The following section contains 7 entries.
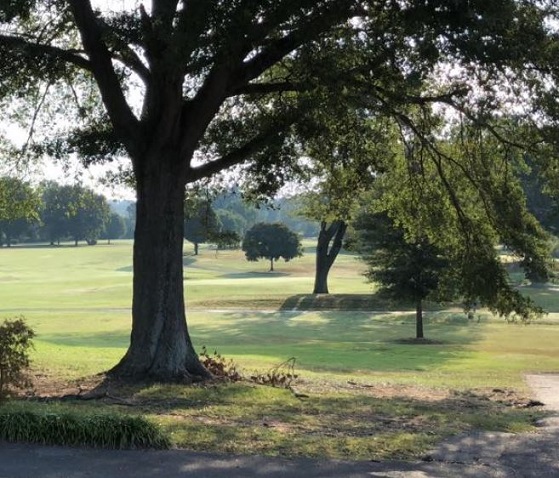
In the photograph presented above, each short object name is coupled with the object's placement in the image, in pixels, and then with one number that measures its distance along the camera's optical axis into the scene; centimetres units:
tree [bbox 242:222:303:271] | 8094
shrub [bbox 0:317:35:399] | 905
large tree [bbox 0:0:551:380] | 1008
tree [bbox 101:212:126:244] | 16211
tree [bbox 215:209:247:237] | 12650
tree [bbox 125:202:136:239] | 18138
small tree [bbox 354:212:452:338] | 3362
